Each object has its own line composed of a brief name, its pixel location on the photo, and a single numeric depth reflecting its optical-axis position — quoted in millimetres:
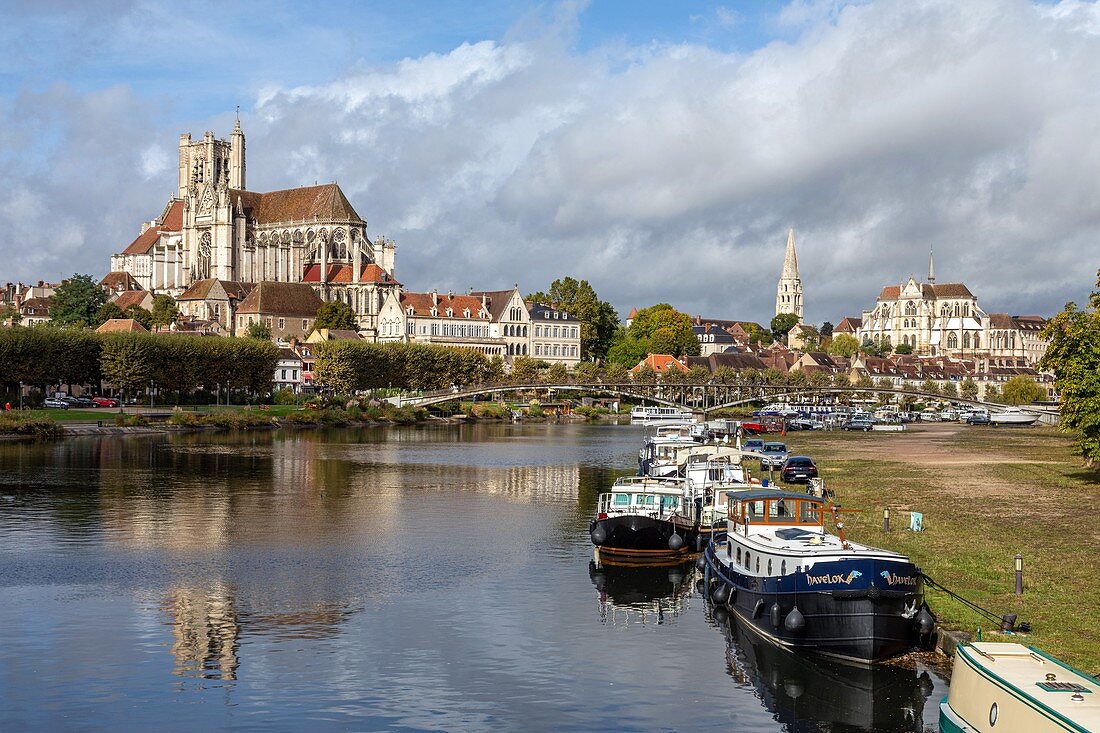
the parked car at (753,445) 90875
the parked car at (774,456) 78669
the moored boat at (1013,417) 166250
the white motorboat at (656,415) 165625
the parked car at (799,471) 70312
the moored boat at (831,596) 29047
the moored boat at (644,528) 45000
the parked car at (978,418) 171250
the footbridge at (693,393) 165125
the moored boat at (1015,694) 18141
